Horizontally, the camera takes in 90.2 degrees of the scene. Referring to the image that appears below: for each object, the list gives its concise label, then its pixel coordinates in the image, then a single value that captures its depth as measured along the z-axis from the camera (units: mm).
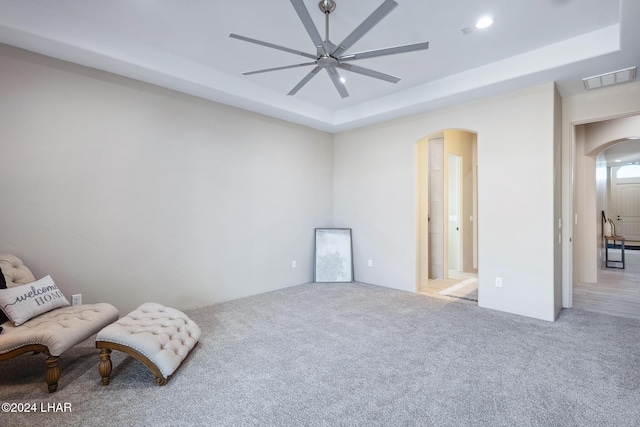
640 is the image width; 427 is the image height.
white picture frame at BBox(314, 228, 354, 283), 5730
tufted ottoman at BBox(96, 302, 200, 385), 2316
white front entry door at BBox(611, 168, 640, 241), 11133
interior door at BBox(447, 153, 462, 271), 6754
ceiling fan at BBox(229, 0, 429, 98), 2000
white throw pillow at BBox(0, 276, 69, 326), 2436
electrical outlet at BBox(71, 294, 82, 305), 3324
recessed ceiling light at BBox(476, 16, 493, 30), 2871
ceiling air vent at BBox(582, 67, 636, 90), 3415
